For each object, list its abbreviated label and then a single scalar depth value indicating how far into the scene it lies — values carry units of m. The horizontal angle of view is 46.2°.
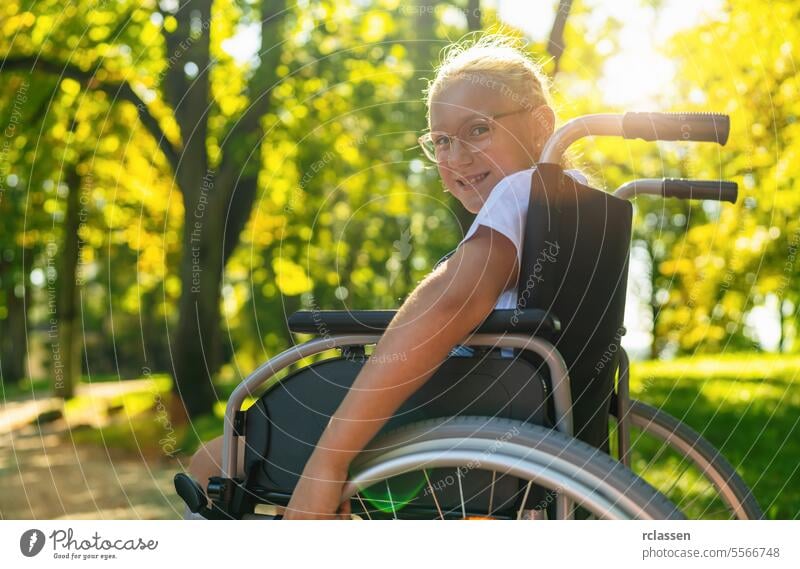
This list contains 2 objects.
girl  1.81
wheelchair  1.73
